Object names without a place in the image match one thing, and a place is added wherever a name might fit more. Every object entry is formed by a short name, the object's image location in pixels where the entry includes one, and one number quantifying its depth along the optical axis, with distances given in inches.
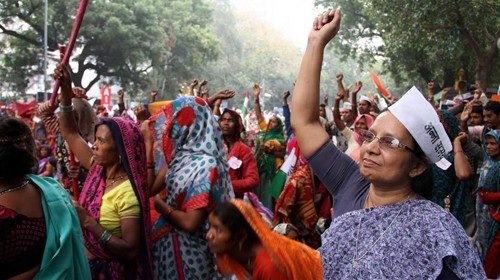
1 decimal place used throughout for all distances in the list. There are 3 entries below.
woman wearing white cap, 80.6
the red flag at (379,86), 329.1
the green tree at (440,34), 608.4
